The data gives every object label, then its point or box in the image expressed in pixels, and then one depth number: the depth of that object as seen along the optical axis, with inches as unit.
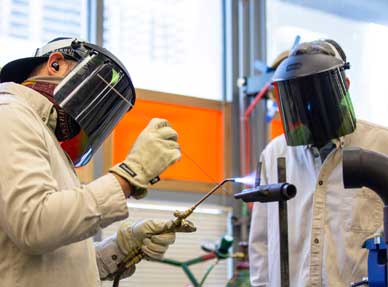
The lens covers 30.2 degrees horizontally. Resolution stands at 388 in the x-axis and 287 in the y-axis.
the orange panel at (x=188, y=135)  161.8
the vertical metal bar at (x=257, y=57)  178.1
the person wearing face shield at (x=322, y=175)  98.4
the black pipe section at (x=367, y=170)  58.9
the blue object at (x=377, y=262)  68.6
